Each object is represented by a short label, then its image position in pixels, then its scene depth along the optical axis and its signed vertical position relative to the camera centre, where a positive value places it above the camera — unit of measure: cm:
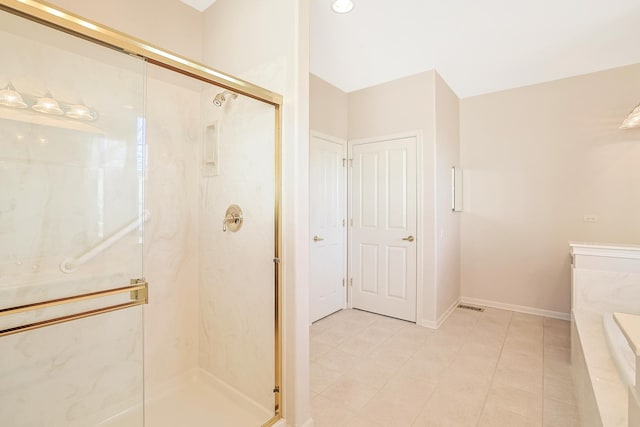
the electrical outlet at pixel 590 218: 328 -5
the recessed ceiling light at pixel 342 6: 215 +153
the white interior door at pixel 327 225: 333 -15
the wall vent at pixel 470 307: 376 -122
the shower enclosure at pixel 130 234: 145 -13
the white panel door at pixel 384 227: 339 -17
